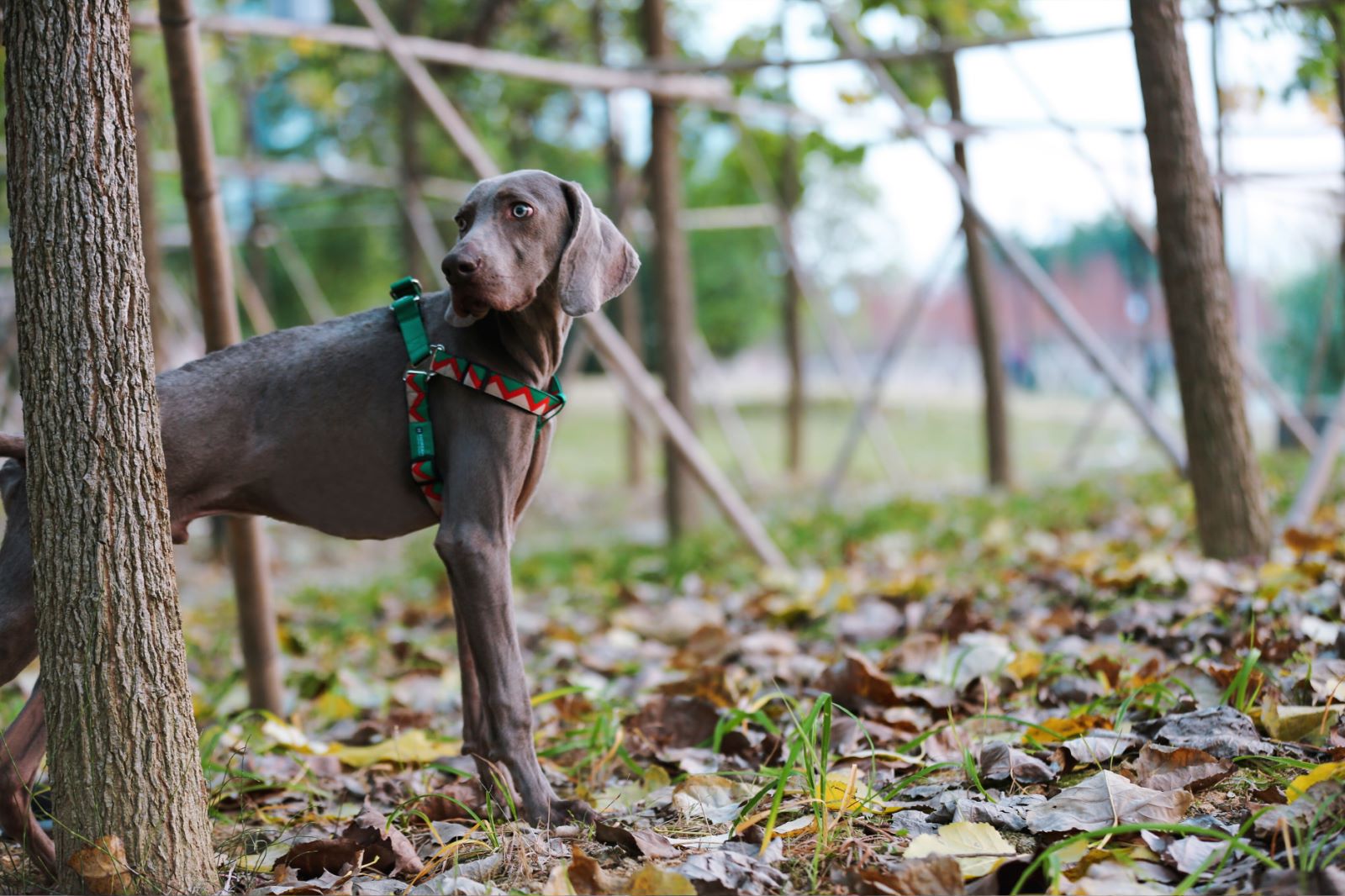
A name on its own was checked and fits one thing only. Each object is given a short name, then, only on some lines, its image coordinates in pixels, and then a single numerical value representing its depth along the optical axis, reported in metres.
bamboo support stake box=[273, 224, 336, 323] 13.78
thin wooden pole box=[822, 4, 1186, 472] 6.91
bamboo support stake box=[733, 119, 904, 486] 12.08
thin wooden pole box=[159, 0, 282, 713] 3.86
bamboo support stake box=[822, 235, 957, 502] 9.28
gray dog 2.63
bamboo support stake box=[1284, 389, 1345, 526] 5.66
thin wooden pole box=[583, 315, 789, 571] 6.25
